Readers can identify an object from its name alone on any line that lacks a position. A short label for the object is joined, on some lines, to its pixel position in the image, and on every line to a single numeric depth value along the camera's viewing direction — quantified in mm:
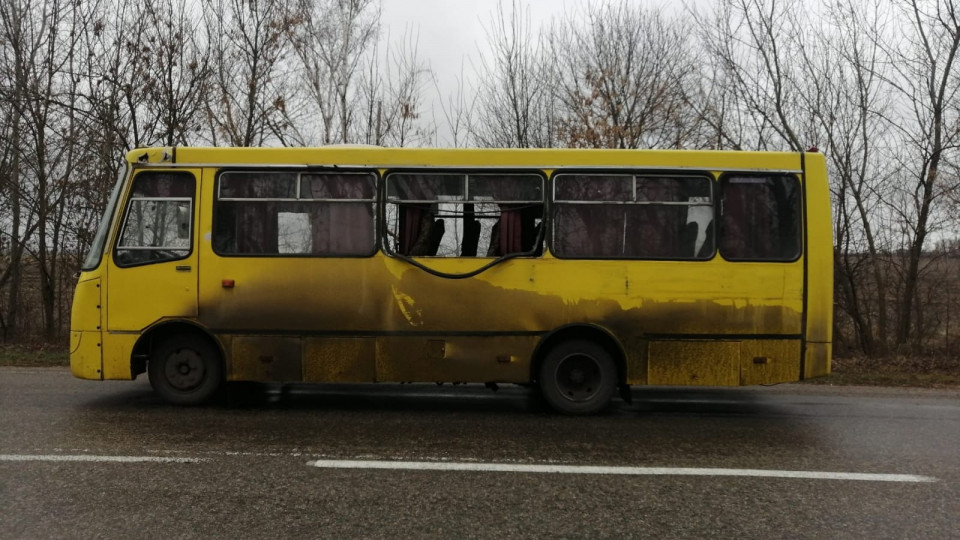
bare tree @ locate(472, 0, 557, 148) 16375
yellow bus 6840
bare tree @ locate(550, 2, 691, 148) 15047
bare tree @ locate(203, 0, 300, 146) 14438
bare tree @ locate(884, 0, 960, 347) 12383
